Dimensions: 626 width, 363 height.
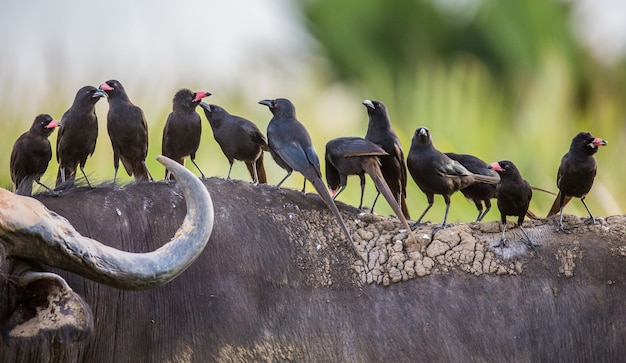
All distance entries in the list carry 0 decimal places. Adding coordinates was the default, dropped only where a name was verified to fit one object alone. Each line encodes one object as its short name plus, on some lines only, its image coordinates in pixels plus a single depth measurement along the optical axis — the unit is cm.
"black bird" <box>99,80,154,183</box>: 1734
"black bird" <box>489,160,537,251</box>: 1647
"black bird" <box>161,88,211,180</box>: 1805
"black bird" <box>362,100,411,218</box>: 1753
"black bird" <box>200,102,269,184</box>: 1811
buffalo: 1475
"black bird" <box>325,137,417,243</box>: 1666
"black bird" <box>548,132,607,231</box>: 1664
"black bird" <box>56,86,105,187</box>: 1716
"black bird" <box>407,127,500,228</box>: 1714
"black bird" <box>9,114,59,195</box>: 1694
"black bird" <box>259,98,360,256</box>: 1661
